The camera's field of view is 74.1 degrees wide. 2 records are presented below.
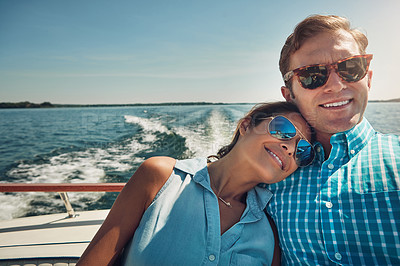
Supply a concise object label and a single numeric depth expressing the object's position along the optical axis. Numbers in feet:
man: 1.22
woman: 1.24
